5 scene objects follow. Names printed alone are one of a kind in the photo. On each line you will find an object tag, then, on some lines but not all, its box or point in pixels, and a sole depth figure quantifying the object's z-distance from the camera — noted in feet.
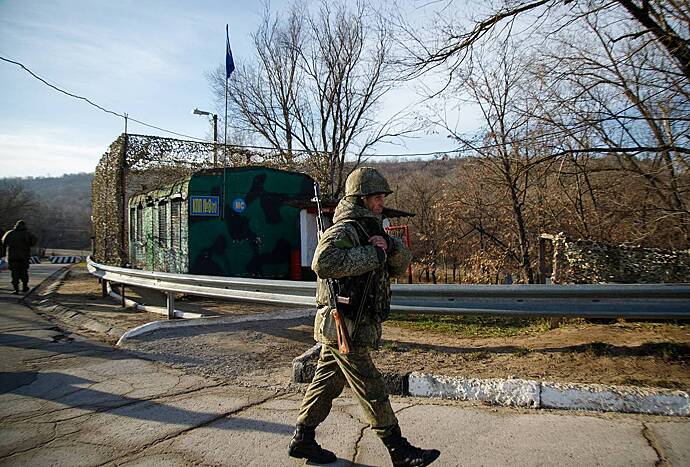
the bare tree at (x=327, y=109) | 59.93
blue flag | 38.86
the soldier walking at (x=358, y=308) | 10.35
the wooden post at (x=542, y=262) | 28.87
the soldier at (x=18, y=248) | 42.93
